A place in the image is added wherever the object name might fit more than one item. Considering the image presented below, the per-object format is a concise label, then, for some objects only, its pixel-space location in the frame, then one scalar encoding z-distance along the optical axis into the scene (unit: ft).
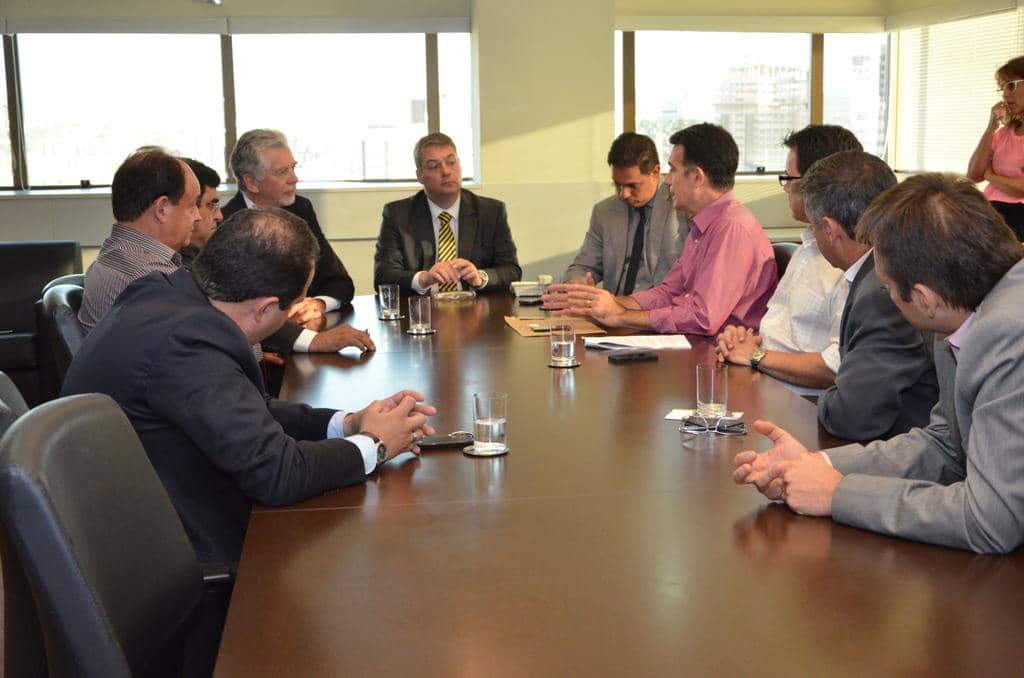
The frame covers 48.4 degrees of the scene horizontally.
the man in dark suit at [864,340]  7.99
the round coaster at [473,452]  7.66
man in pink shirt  12.81
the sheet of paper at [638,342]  11.95
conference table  4.51
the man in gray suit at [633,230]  16.89
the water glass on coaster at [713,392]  8.29
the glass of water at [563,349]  10.91
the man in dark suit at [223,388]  6.89
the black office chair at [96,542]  5.16
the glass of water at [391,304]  14.83
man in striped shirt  11.74
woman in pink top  20.29
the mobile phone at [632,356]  11.09
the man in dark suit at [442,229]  17.75
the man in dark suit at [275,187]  16.02
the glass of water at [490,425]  7.71
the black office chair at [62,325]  11.23
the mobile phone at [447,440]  7.95
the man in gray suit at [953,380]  5.49
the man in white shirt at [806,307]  10.14
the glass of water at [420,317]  13.41
